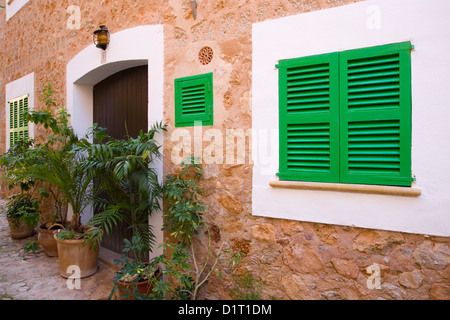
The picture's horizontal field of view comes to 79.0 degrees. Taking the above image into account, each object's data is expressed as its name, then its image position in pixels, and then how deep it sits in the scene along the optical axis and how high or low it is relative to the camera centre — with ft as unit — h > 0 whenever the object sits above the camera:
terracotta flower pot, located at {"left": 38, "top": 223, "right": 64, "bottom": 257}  12.20 -3.69
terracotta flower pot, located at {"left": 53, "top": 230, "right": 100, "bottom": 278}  10.19 -3.73
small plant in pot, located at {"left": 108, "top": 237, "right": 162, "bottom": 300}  7.76 -3.69
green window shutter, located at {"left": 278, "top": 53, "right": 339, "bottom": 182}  6.92 +1.03
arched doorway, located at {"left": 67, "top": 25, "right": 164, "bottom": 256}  9.73 +3.84
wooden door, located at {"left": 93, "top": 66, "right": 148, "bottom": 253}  11.46 +2.37
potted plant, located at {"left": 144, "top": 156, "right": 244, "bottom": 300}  7.68 -2.29
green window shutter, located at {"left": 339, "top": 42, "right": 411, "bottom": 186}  6.19 +0.99
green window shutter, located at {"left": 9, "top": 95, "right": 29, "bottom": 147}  17.20 +2.65
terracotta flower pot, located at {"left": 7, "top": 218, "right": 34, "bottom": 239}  14.51 -3.89
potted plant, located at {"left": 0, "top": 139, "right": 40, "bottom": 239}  12.36 -2.33
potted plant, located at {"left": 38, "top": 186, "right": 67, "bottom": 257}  12.21 -3.31
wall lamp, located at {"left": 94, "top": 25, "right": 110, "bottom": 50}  11.11 +4.96
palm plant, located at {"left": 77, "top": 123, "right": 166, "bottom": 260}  8.29 -0.65
